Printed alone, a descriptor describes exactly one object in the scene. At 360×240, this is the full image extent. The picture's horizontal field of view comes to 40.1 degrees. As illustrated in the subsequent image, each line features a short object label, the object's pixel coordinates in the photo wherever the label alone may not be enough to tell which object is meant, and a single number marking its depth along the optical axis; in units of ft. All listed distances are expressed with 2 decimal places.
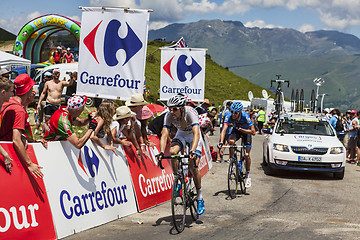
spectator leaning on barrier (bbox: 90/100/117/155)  27.61
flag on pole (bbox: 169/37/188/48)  63.59
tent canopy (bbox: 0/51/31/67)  65.46
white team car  44.11
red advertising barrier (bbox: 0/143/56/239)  18.47
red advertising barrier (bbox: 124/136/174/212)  28.89
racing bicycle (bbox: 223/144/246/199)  33.83
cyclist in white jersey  25.28
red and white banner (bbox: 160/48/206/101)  55.31
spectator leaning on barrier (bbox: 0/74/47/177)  19.38
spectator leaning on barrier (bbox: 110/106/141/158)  29.45
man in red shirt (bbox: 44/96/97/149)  23.26
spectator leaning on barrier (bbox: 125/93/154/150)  31.22
